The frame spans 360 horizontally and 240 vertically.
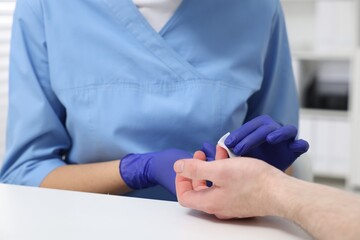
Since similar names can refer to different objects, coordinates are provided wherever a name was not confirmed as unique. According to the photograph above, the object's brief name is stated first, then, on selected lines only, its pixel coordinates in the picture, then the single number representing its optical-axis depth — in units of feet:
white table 2.30
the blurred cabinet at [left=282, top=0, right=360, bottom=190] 10.05
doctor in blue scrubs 3.67
